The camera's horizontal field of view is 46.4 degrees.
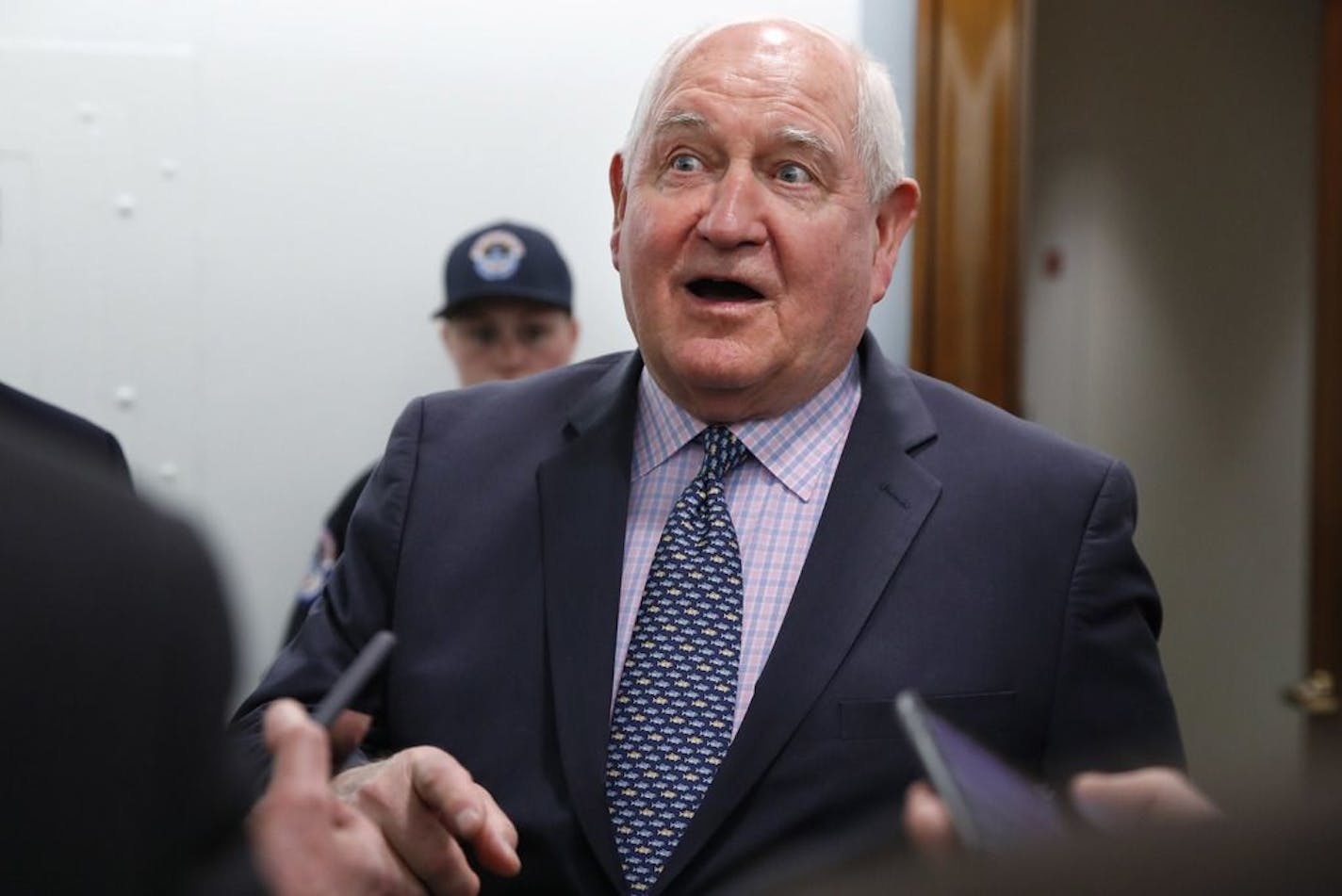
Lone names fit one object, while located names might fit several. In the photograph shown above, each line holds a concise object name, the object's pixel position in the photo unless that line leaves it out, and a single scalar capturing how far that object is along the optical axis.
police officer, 2.40
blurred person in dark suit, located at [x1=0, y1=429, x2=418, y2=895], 0.60
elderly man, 1.31
